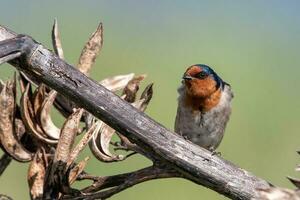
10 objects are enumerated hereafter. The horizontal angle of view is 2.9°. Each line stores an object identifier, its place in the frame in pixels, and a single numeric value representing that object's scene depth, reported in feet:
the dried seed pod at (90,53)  16.09
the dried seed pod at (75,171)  14.77
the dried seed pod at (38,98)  15.54
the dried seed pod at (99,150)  15.66
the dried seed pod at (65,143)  14.48
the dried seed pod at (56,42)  16.07
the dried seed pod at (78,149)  14.55
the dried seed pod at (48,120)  15.50
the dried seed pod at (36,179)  14.70
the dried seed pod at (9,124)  15.29
